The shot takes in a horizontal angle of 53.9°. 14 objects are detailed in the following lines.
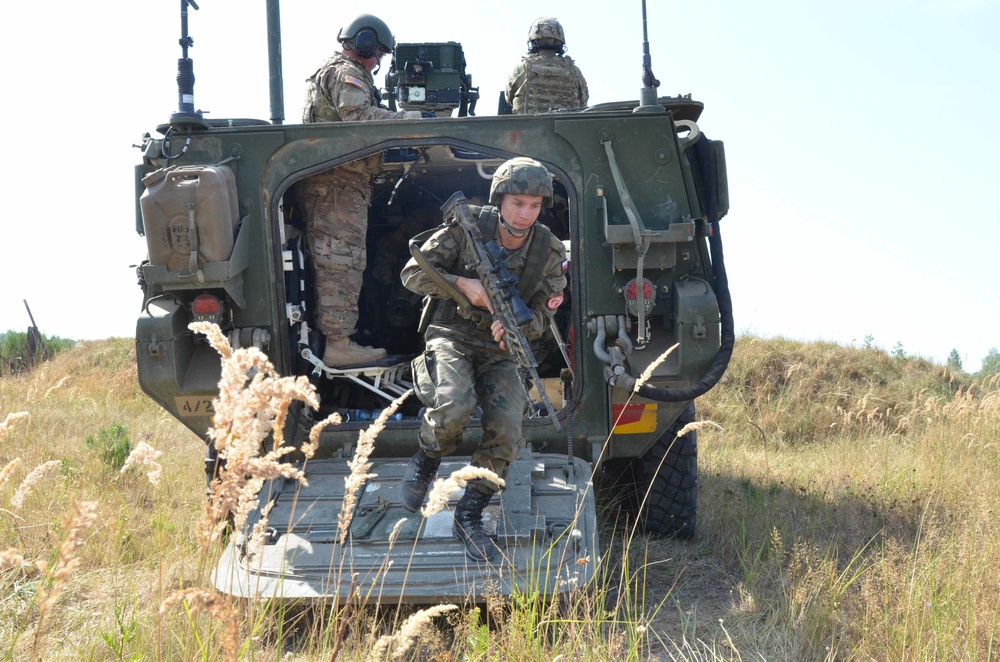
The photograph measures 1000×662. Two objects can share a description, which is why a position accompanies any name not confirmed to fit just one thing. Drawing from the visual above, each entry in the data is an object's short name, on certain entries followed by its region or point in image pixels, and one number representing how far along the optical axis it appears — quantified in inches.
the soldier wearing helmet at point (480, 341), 153.8
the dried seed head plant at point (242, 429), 73.0
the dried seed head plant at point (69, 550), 65.4
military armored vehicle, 174.6
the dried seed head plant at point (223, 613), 71.1
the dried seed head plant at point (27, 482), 88.6
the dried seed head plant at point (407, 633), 70.3
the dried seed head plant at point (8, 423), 82.4
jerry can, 174.1
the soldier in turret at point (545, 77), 272.7
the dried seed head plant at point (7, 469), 79.4
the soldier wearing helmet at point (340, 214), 199.5
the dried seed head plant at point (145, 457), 78.7
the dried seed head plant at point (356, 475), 81.2
